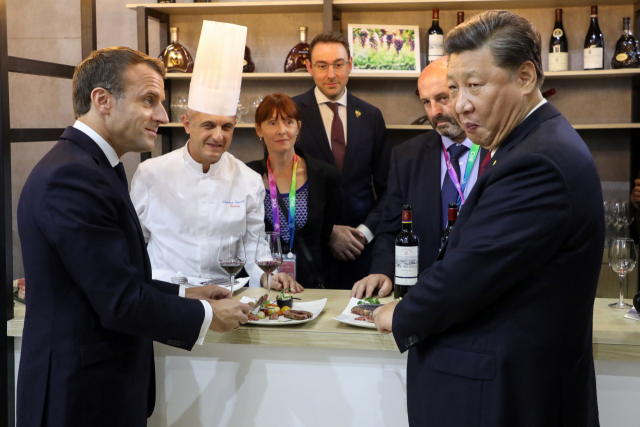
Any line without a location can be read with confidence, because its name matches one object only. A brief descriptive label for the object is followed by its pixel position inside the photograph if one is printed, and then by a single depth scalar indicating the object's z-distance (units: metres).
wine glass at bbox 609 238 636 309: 1.76
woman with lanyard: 2.79
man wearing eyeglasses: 3.29
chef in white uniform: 2.45
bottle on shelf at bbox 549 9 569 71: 3.88
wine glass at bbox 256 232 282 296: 1.79
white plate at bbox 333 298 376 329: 1.67
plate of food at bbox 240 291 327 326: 1.71
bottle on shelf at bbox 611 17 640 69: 3.82
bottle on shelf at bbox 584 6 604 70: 3.82
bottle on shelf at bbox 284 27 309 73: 3.99
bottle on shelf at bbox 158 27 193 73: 4.03
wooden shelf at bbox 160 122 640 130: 3.81
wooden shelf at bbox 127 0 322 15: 3.95
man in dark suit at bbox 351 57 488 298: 2.30
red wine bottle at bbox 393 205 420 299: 1.83
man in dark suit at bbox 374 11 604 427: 1.14
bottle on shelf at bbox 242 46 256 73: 4.13
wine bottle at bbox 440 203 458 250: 1.82
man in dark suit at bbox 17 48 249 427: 1.29
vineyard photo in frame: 3.98
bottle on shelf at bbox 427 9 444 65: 3.86
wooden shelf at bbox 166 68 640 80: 3.77
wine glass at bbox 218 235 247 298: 1.67
